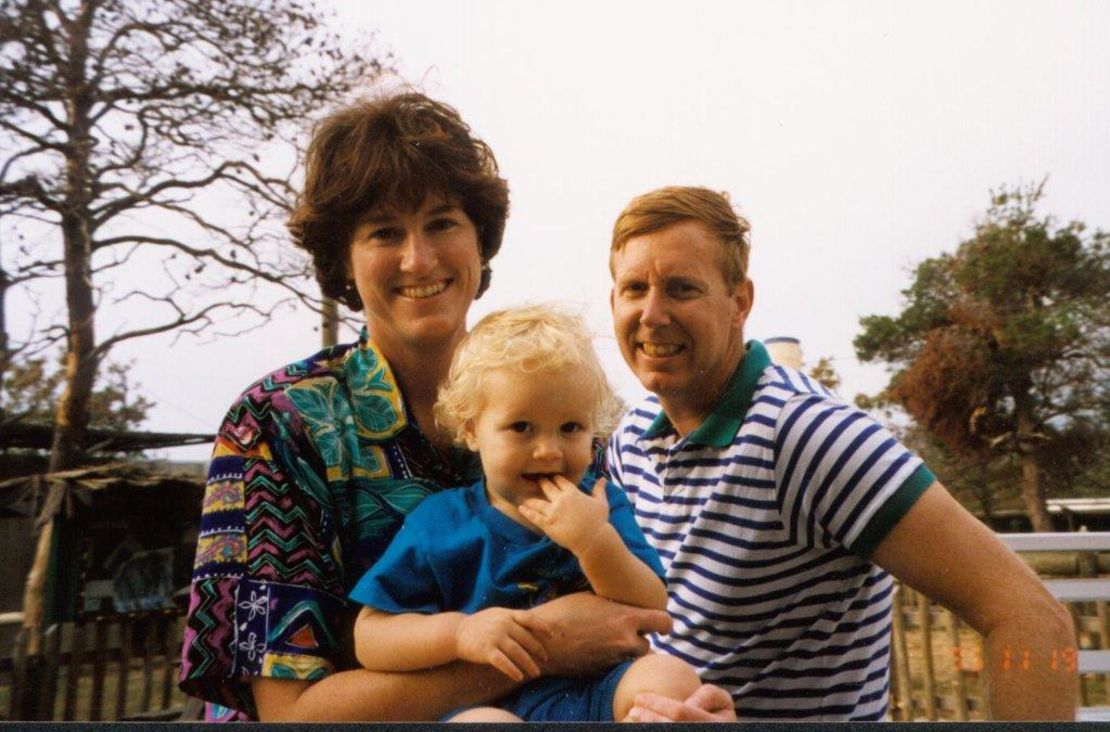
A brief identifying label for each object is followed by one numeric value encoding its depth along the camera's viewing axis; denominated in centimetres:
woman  107
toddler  102
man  119
